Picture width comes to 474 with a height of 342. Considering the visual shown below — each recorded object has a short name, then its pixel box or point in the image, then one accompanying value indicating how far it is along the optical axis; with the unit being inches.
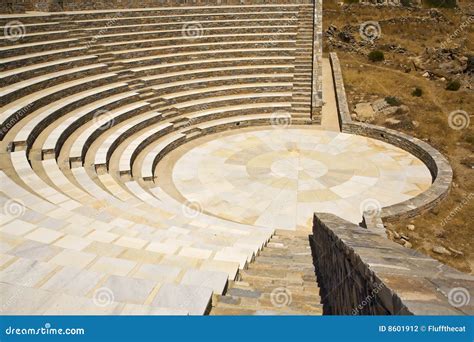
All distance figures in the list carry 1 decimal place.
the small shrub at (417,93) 922.7
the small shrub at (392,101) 839.7
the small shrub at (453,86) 962.7
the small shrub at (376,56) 1172.5
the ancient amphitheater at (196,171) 183.8
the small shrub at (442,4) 1831.9
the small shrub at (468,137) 697.6
